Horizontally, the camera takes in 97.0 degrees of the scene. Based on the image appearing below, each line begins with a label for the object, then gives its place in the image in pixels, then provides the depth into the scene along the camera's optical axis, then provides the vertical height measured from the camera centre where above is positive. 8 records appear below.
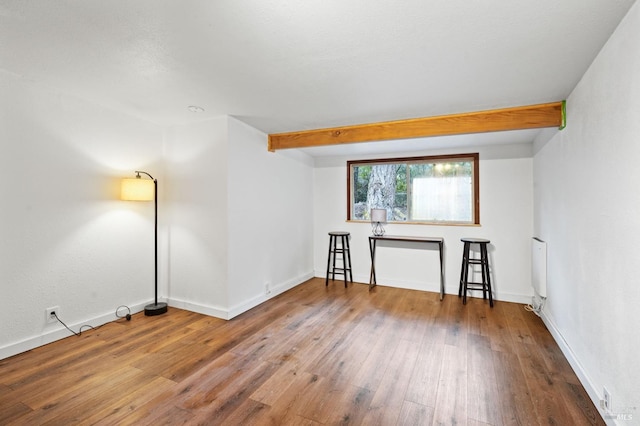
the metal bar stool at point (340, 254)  4.71 -0.70
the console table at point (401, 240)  4.10 -0.43
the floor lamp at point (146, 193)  3.07 +0.23
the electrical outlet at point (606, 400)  1.67 -1.12
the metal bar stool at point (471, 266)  3.82 -0.78
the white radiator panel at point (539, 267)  3.12 -0.62
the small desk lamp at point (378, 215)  4.51 -0.02
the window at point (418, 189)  4.35 +0.41
